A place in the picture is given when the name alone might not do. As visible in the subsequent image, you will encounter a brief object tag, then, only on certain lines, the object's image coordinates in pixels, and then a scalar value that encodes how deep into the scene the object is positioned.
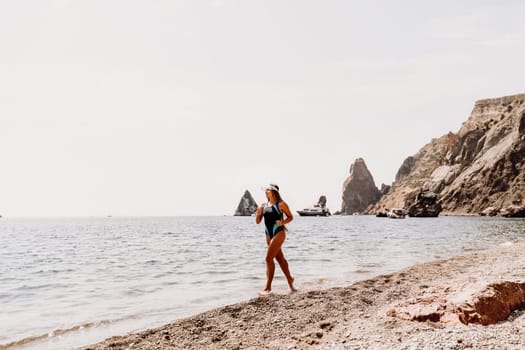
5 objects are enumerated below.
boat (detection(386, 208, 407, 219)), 117.59
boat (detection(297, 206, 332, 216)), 166.25
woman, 10.73
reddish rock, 6.35
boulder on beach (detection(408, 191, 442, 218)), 109.48
